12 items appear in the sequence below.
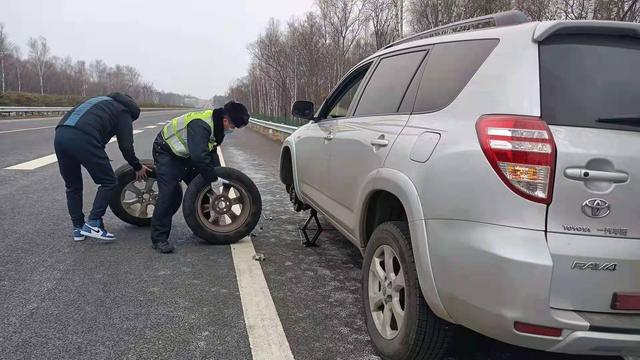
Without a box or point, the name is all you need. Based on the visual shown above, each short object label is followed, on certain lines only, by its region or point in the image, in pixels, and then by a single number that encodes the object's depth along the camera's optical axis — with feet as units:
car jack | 16.28
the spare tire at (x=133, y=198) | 17.65
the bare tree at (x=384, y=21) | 78.57
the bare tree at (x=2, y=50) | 224.53
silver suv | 6.22
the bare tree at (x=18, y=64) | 271.04
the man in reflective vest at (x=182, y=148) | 14.83
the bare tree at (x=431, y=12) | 72.43
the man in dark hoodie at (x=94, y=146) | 15.07
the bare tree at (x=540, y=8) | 55.93
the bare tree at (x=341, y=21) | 96.58
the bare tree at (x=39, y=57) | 306.55
